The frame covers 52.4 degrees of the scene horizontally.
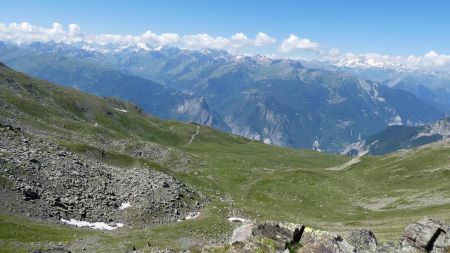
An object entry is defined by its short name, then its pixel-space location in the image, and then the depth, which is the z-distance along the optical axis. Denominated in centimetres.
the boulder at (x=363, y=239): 4188
